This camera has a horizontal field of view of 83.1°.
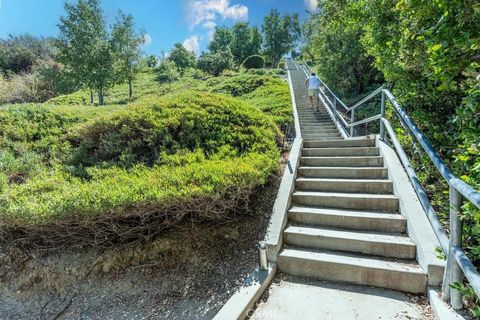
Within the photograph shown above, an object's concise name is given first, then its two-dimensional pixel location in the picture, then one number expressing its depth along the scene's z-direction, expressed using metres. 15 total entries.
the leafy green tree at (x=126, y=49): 17.31
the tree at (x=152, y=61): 37.13
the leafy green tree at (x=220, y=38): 45.92
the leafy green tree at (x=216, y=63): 29.48
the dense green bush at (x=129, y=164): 3.51
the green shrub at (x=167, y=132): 5.12
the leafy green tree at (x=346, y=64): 11.70
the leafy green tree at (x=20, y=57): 26.98
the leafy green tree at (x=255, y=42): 43.69
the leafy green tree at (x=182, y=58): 31.66
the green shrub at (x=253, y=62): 32.59
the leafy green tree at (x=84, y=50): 15.51
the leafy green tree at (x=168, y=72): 26.74
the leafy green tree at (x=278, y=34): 43.09
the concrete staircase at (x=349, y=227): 2.87
